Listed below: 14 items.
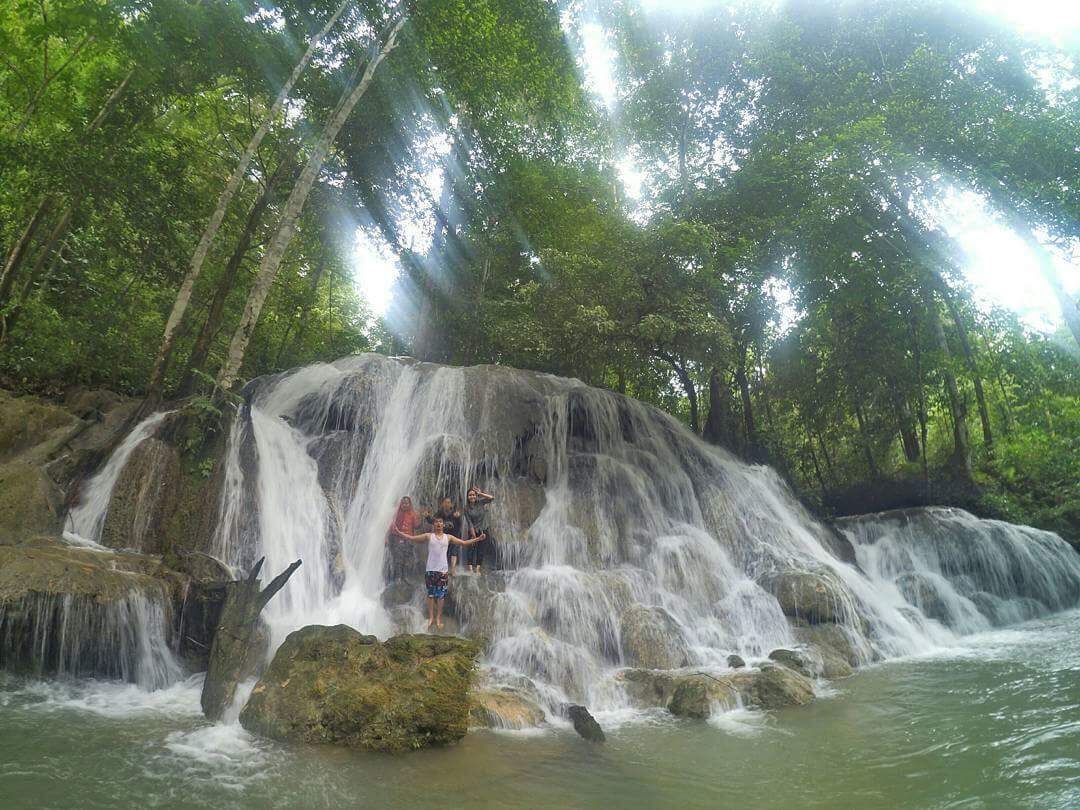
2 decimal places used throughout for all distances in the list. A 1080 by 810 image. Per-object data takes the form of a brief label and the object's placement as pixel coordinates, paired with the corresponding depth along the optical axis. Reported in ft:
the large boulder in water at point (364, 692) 15.37
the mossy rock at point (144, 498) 25.09
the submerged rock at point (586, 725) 16.99
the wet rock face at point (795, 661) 25.08
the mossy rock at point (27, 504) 21.84
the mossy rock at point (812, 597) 30.40
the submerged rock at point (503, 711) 17.78
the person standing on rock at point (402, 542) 27.40
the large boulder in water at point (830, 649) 25.70
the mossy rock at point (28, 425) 29.99
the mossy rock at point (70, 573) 18.08
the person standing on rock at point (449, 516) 28.04
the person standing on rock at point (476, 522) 30.50
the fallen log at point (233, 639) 17.22
